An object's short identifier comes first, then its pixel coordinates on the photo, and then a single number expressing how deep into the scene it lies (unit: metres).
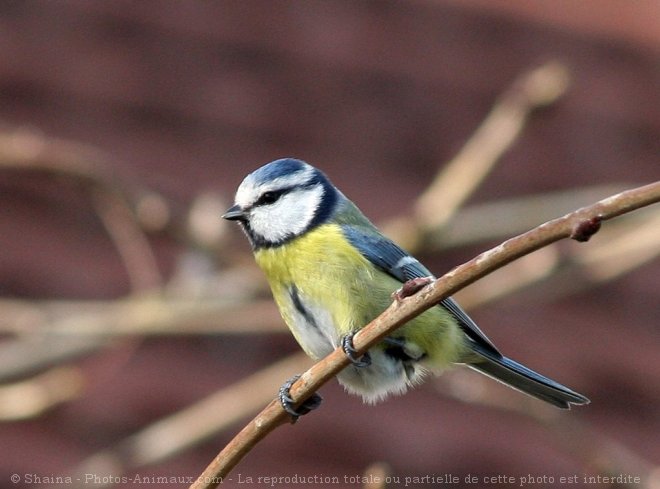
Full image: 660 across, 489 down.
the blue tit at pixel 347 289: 3.71
